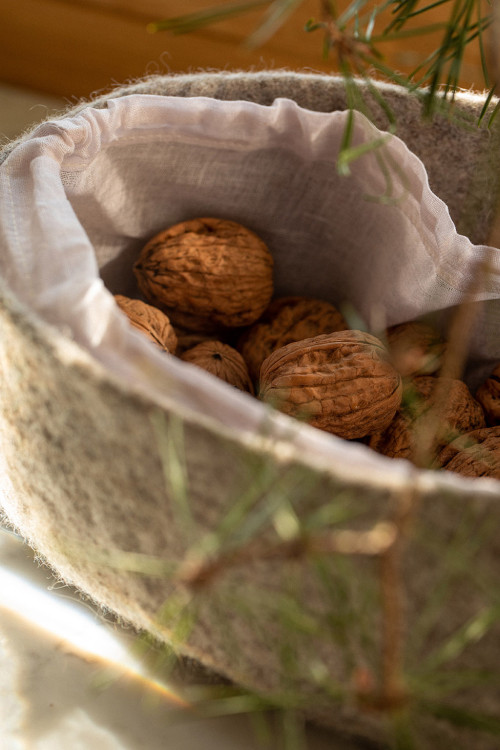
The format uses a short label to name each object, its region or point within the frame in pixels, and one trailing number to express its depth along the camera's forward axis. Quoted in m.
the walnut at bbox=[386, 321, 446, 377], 0.51
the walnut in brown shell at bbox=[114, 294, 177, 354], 0.50
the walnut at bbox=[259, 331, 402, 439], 0.49
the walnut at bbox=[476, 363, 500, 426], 0.53
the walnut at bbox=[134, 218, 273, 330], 0.53
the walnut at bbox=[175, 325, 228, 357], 0.55
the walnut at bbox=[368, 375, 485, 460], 0.50
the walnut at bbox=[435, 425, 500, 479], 0.49
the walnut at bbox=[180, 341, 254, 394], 0.52
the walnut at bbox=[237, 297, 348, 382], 0.54
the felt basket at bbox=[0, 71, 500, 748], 0.39
